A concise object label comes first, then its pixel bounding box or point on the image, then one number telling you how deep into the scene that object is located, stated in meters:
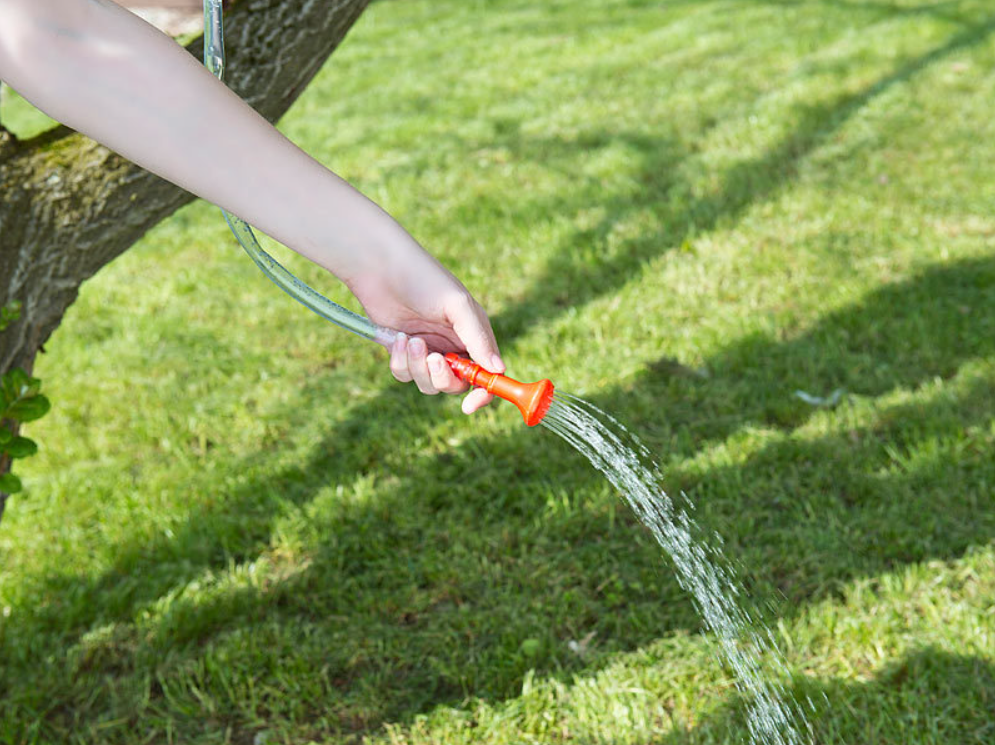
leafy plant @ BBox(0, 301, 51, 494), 2.12
